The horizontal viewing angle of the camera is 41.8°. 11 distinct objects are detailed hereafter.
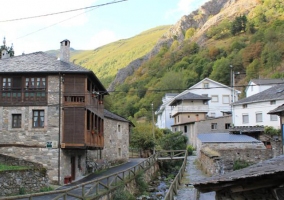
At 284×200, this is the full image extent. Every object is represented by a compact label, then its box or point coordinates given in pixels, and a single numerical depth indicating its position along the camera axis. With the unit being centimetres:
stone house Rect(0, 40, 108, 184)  2434
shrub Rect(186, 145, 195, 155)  4481
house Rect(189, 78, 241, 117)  6406
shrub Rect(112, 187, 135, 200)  1968
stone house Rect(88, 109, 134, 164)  3674
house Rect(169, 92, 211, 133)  5603
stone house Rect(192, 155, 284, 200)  539
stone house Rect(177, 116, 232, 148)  4834
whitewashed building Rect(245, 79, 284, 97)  4982
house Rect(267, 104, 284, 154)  2284
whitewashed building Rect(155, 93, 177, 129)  6950
